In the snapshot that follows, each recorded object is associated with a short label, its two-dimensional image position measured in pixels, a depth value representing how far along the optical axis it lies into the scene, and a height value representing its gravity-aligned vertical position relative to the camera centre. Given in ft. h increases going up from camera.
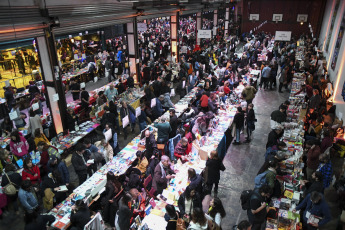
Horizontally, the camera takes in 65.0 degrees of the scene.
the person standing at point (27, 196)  18.48 -12.85
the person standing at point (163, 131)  26.58 -12.42
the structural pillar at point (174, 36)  59.41 -8.60
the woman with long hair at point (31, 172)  20.81 -12.64
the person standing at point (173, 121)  28.30 -12.08
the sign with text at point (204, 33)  61.31 -8.20
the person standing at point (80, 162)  21.59 -12.54
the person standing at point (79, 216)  16.75 -12.56
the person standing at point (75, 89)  38.50 -12.32
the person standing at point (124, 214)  17.07 -12.72
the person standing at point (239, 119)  29.36 -12.54
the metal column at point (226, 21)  96.35 -8.82
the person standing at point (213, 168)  20.98 -12.58
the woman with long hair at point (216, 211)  15.78 -11.85
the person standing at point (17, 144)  24.44 -12.51
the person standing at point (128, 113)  30.66 -12.59
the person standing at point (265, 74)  46.33 -12.70
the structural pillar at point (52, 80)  27.81 -8.54
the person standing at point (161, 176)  20.45 -12.64
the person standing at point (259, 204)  16.63 -11.82
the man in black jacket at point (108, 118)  29.81 -12.49
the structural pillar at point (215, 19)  87.90 -7.47
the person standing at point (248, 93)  36.42 -12.14
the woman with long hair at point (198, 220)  14.58 -11.27
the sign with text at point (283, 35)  58.80 -8.26
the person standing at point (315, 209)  16.15 -12.10
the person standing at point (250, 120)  30.04 -13.03
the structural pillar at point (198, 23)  73.87 -7.27
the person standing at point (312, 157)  22.15 -12.30
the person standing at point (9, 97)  36.24 -12.55
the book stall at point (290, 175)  17.40 -13.03
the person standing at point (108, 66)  51.68 -12.52
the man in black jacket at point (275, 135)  24.49 -11.70
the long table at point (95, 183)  18.74 -14.00
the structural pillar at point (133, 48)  44.45 -8.37
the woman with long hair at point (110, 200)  19.12 -13.23
